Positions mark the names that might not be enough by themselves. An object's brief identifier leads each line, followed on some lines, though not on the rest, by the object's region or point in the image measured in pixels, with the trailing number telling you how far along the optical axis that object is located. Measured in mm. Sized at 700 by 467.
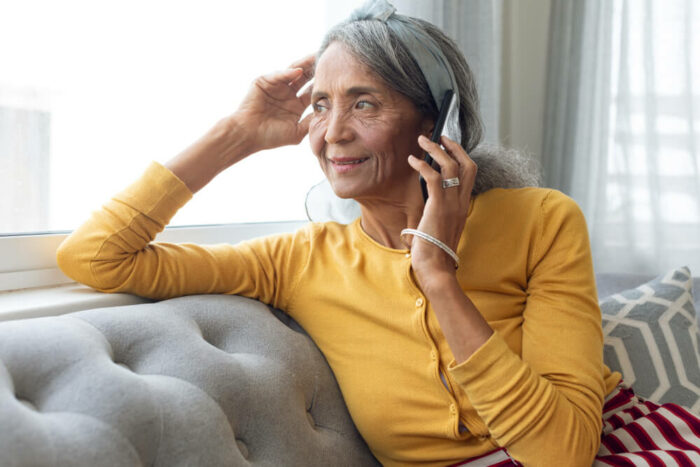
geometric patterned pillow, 1418
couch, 756
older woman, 1041
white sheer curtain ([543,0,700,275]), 2332
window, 1290
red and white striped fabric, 1063
